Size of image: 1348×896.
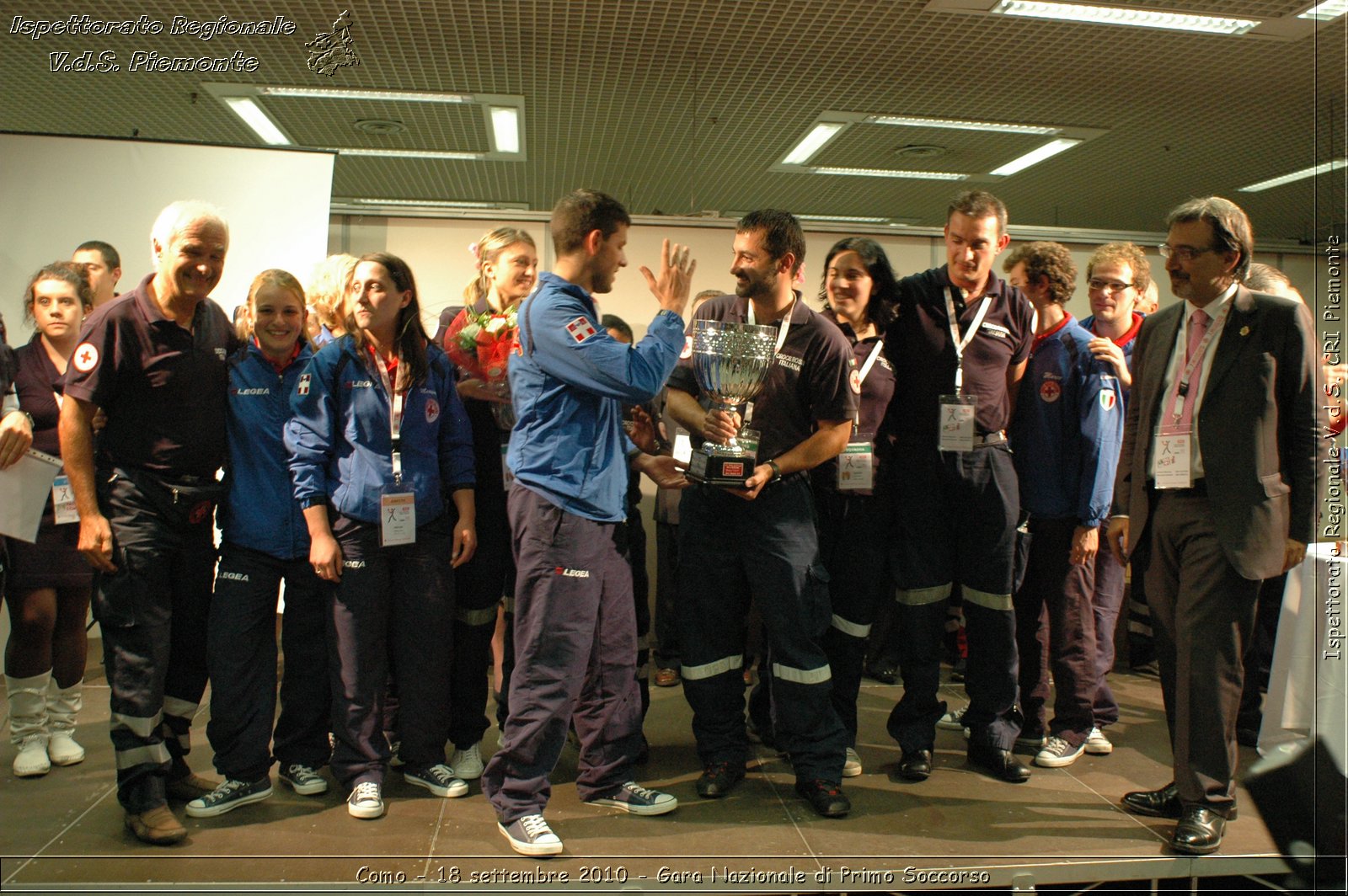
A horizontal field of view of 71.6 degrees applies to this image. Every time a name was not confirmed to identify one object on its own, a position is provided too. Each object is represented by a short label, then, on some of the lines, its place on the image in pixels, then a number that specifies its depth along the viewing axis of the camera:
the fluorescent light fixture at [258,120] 6.16
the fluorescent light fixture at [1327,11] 4.46
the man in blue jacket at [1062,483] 3.14
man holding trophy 2.71
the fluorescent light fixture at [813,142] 6.56
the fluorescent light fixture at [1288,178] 7.43
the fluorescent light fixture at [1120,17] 4.68
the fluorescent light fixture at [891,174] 7.69
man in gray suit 2.49
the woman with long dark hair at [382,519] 2.65
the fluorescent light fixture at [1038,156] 6.89
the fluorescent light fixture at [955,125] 6.35
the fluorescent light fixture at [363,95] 5.86
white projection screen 4.07
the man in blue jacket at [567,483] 2.44
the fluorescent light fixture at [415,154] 7.11
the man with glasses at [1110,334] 3.32
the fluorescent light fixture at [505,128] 6.25
